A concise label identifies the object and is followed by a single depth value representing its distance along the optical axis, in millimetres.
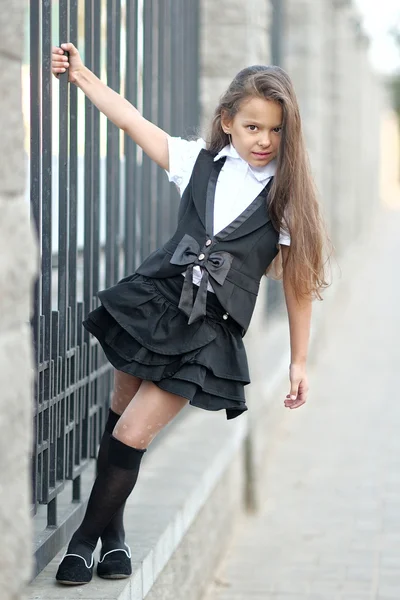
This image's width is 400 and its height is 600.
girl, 5505
